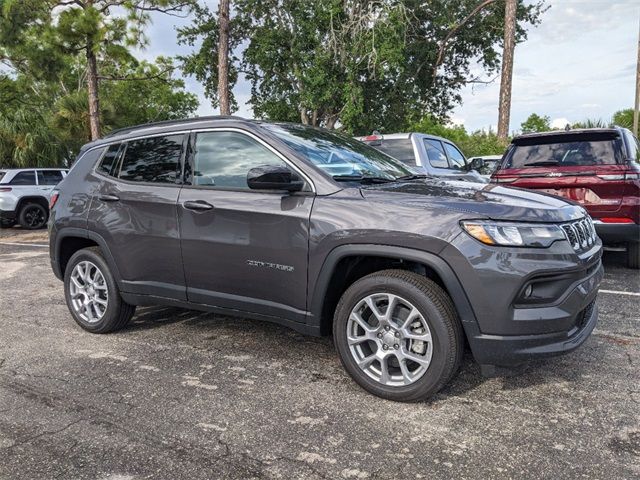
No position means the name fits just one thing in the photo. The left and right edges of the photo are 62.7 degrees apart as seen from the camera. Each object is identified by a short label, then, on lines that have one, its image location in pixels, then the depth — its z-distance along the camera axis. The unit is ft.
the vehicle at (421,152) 26.81
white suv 47.44
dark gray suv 9.35
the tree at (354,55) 62.18
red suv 20.54
